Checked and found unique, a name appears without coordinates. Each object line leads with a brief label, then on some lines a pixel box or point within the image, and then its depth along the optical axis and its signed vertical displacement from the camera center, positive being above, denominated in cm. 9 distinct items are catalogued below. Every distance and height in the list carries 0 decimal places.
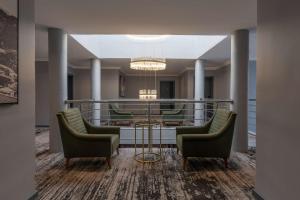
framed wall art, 122 +38
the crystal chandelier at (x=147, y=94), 416 +11
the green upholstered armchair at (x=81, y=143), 225 -66
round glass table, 262 -103
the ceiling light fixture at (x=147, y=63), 353 +83
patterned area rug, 172 -106
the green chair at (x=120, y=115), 501 -54
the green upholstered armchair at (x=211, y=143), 226 -66
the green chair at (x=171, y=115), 498 -53
